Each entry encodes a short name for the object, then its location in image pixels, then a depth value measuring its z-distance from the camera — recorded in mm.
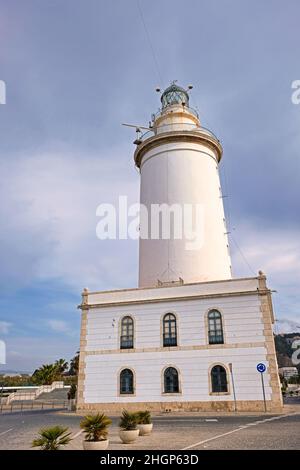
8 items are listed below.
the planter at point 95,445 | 8383
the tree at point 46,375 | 49531
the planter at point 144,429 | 11188
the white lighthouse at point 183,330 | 20047
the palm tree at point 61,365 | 56250
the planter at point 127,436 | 9820
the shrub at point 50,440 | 7422
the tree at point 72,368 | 66125
